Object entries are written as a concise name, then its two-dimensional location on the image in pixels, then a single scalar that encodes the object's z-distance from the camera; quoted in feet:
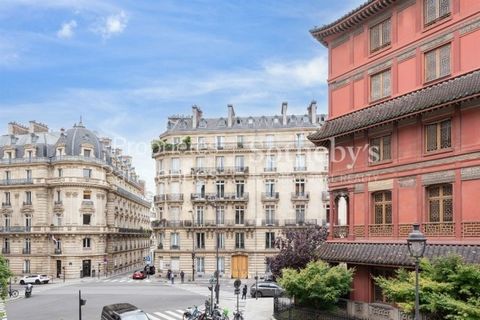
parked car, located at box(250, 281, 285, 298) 146.10
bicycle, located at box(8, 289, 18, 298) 157.30
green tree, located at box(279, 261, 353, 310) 84.64
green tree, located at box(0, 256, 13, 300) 115.98
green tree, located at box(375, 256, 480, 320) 59.62
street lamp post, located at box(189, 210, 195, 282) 212.68
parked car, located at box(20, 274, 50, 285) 203.41
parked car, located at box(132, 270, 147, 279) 215.72
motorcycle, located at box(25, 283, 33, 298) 158.10
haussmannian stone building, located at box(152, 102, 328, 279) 209.56
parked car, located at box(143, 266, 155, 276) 237.45
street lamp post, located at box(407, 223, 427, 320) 54.75
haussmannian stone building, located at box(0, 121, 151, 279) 225.76
